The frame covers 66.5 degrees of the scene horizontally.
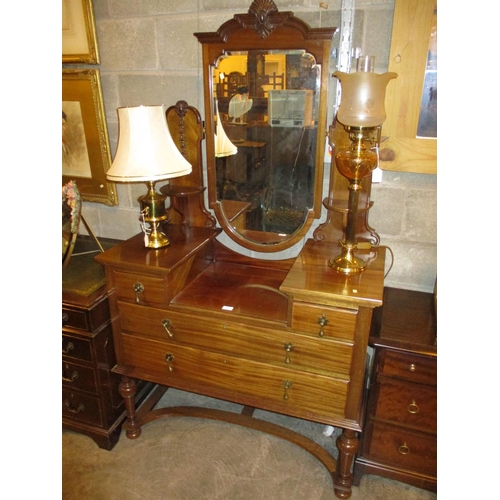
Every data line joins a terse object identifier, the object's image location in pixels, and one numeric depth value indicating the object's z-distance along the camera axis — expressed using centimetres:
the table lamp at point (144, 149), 139
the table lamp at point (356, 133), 117
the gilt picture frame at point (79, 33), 170
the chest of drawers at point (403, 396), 137
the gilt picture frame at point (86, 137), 183
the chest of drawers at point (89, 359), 158
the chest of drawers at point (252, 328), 131
